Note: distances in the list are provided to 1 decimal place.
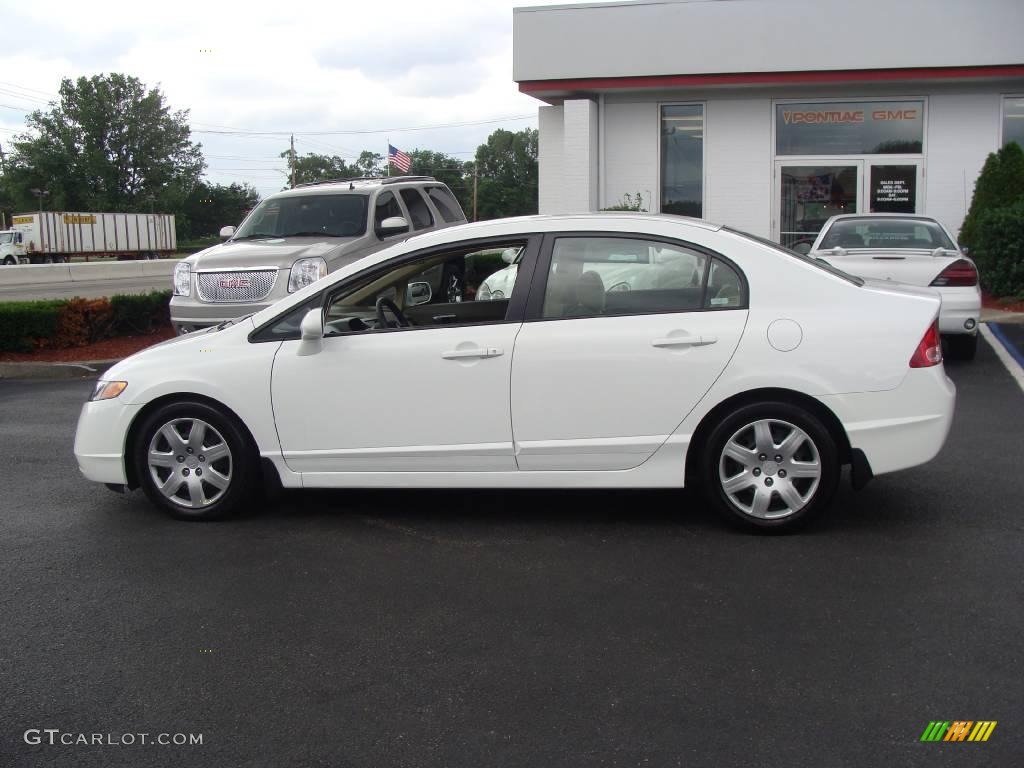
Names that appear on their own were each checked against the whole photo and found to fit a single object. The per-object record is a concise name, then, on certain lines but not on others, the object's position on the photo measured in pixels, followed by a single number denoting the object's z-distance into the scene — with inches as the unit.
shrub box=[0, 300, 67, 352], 516.7
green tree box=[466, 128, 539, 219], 2918.3
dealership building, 767.1
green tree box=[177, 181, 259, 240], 3922.2
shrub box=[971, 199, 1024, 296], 634.8
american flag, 1245.7
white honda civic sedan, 214.1
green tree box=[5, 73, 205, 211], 3700.8
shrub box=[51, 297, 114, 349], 532.4
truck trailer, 2138.3
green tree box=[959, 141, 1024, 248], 724.7
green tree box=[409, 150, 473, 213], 3371.1
